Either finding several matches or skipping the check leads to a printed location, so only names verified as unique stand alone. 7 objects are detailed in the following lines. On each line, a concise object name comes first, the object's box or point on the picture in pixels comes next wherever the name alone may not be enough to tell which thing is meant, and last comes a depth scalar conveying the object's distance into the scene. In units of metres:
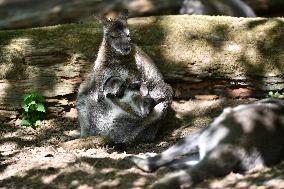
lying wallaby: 10.79
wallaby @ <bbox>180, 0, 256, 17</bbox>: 20.62
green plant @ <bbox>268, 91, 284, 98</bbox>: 15.10
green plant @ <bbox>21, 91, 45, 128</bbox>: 15.36
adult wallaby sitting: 13.62
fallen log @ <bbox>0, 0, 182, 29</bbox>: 21.33
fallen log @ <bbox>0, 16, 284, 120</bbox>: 15.68
